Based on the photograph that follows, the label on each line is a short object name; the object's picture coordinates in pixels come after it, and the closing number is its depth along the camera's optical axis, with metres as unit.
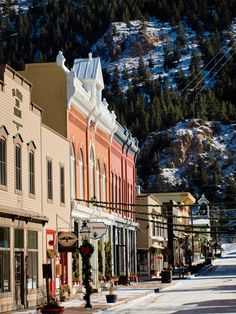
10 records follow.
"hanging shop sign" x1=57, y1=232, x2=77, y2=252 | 36.88
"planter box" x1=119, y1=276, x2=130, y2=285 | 53.93
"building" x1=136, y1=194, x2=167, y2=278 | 75.38
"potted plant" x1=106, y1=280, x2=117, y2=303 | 35.31
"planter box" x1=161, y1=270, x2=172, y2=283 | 57.59
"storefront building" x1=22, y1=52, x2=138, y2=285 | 40.88
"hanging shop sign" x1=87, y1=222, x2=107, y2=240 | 40.38
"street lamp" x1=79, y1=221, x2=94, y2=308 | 33.31
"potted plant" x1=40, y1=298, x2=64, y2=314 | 25.52
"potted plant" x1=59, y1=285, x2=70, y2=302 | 36.62
